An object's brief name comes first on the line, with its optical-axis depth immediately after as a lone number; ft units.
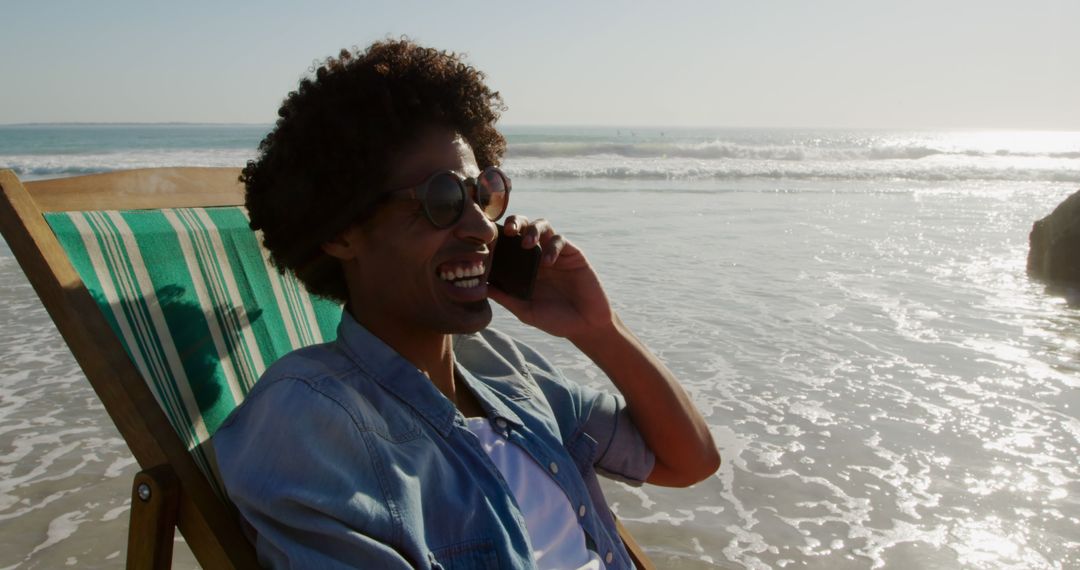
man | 4.55
